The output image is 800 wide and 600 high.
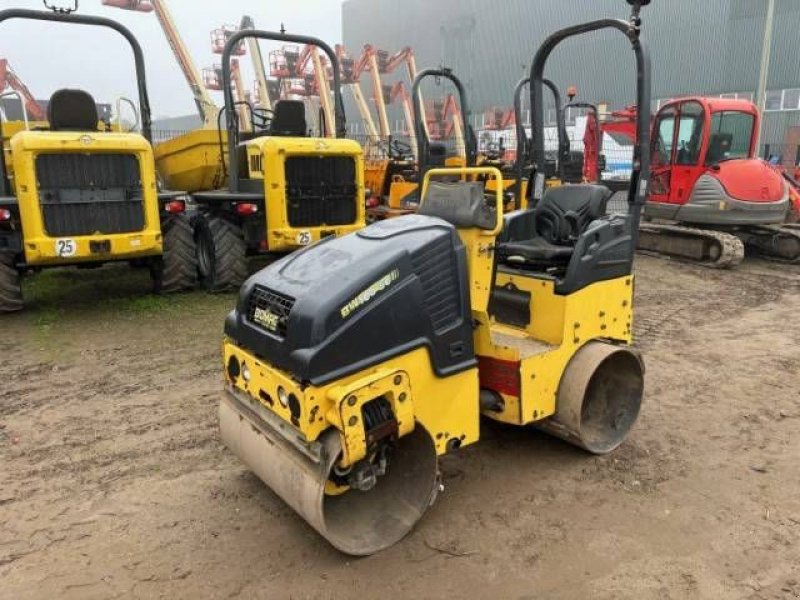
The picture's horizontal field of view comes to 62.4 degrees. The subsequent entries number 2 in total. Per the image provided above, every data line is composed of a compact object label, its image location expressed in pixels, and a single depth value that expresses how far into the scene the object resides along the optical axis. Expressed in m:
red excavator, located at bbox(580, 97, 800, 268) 10.53
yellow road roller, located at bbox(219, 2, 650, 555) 2.83
